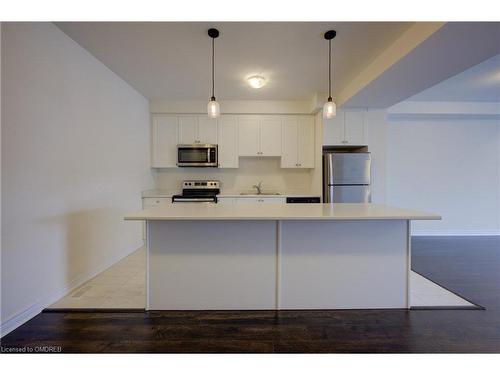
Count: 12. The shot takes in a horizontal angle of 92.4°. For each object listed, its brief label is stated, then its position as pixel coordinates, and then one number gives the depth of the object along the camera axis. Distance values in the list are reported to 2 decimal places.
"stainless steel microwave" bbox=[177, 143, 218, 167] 4.14
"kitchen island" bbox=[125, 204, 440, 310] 2.03
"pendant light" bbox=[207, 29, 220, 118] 2.21
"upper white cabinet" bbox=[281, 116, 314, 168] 4.26
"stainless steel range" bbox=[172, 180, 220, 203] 4.31
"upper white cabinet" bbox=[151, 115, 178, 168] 4.22
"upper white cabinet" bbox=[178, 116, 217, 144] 4.22
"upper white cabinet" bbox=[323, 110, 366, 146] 3.84
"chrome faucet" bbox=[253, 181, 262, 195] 4.50
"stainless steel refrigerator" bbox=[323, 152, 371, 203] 3.67
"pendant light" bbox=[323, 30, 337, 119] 2.28
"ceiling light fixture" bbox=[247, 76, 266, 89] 2.98
